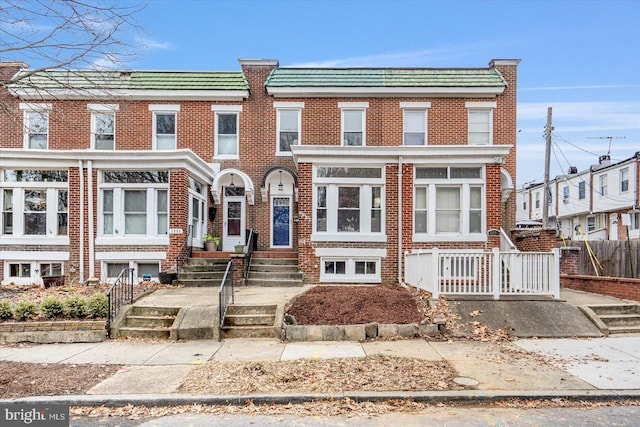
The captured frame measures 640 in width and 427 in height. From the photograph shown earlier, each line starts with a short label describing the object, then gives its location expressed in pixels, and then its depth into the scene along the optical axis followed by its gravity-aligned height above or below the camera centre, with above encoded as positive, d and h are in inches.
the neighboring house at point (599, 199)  1143.6 +59.3
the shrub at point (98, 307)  362.6 -76.0
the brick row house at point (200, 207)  524.7 +12.2
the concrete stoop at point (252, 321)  347.9 -86.9
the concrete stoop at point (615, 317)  363.9 -85.9
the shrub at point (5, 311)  358.4 -79.2
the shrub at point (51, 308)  358.9 -76.4
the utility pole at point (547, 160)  858.0 +119.2
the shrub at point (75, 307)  361.1 -76.0
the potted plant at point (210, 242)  597.9 -34.9
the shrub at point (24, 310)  356.5 -78.1
